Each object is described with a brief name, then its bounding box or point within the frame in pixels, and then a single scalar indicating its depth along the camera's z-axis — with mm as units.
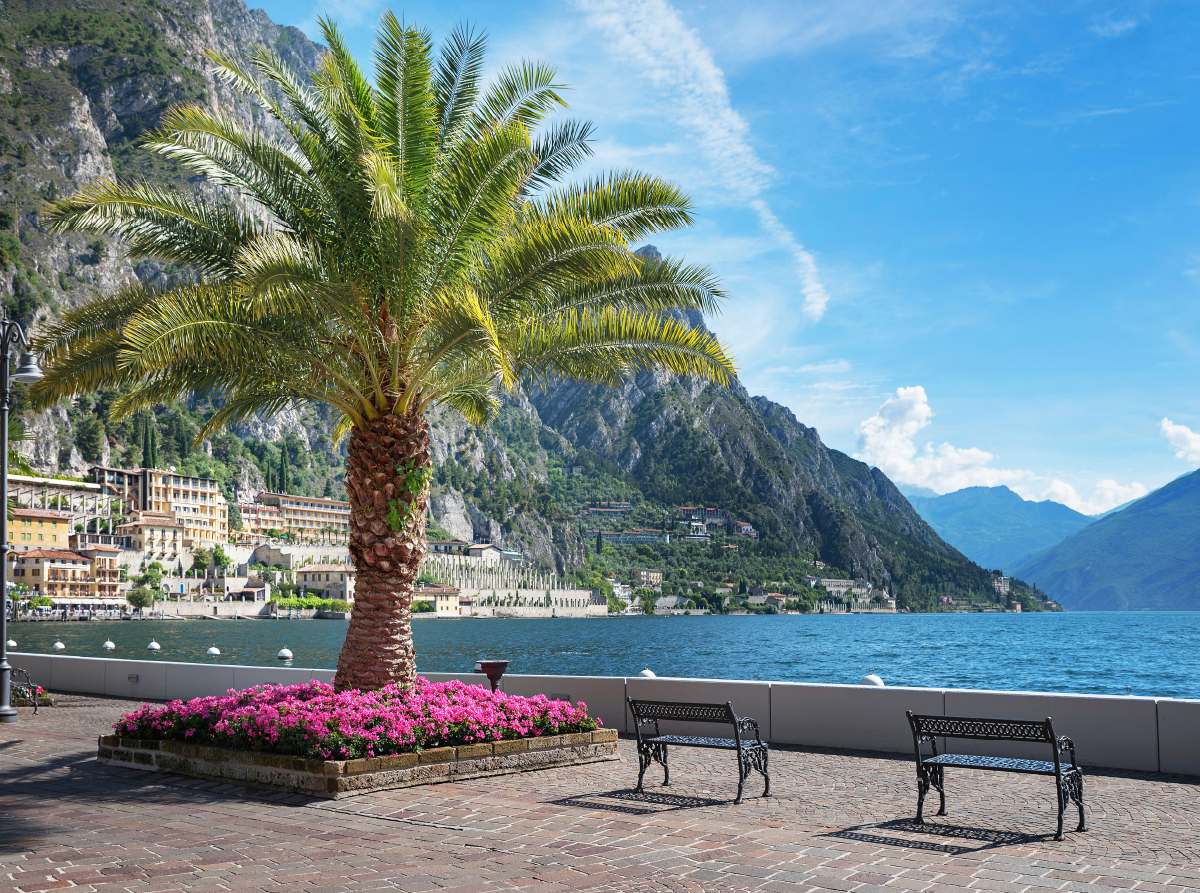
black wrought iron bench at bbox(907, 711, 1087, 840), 6973
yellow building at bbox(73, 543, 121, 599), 124938
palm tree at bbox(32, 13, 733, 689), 10555
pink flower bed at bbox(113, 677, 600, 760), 9078
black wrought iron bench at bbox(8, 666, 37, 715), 16203
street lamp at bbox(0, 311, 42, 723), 14398
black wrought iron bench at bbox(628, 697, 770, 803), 8383
